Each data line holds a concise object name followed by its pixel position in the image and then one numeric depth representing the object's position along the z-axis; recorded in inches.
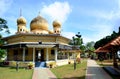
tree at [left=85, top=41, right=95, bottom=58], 1203.4
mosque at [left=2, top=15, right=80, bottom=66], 480.3
